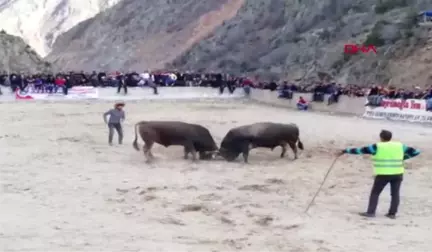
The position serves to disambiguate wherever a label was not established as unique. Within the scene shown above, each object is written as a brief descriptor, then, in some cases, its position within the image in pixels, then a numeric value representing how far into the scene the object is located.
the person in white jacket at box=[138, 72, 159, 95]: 46.25
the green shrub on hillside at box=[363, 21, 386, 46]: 50.31
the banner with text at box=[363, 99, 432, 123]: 30.19
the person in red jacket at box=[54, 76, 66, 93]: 43.86
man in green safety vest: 12.81
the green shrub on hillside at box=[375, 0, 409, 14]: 54.53
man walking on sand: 22.22
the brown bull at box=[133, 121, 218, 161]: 19.70
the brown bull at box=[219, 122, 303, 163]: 19.98
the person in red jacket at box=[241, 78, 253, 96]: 48.38
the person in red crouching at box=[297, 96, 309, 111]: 39.16
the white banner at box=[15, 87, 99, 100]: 42.90
